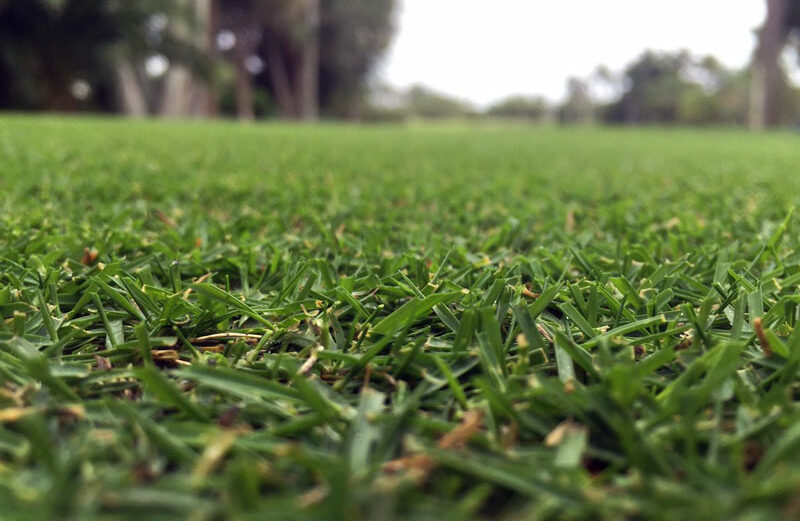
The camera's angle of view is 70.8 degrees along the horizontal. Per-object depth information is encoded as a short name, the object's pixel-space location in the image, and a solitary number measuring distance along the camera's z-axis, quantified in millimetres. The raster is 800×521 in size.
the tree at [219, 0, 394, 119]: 19578
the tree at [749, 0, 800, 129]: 15180
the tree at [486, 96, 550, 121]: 70688
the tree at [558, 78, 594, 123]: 61875
